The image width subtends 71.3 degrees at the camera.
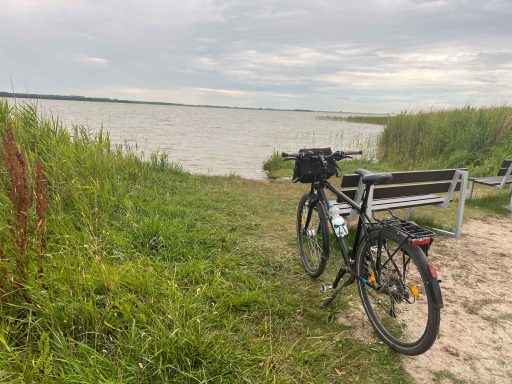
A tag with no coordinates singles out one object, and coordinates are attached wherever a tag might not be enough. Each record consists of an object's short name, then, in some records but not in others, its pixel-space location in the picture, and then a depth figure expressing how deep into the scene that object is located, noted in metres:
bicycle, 2.29
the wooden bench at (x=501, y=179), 6.41
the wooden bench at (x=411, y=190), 4.15
